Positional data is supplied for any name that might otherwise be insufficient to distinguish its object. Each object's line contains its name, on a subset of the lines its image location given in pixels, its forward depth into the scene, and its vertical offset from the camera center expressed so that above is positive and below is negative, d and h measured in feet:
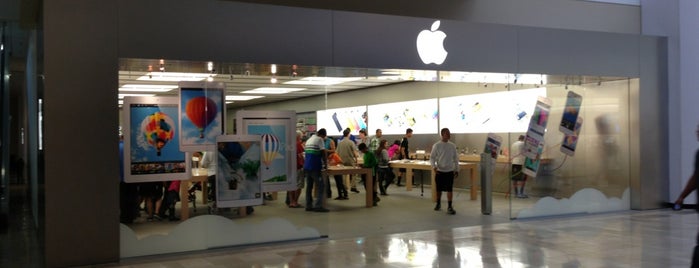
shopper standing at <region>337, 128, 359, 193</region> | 37.83 -1.29
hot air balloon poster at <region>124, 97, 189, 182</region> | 22.63 -0.27
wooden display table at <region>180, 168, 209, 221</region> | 23.27 -2.20
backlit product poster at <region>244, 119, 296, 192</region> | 25.25 -0.84
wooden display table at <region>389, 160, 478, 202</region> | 40.86 -2.65
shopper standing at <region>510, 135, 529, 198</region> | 33.91 -2.40
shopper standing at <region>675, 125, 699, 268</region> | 13.95 -1.55
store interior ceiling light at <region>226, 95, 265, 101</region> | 24.55 +1.56
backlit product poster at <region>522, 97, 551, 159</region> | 33.12 +0.12
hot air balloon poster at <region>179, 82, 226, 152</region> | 23.67 +0.78
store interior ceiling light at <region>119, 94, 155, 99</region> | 22.31 +1.55
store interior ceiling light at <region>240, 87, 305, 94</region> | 25.91 +2.06
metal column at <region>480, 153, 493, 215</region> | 34.27 -3.57
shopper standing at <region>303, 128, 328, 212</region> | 26.23 -1.64
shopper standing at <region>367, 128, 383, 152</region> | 45.02 -0.79
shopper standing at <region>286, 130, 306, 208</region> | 25.67 -2.06
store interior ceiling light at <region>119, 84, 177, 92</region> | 22.67 +1.88
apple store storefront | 23.16 +2.10
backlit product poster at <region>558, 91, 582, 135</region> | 34.01 +0.98
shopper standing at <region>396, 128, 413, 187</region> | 48.62 -1.20
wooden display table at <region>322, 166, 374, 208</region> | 34.32 -2.46
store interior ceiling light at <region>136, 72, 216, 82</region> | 23.60 +2.39
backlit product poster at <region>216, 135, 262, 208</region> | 24.38 -1.59
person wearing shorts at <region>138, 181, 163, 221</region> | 22.70 -2.40
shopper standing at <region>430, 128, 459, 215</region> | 33.42 -1.88
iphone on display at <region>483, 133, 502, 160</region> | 42.83 -1.01
